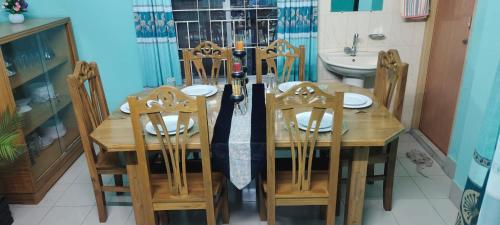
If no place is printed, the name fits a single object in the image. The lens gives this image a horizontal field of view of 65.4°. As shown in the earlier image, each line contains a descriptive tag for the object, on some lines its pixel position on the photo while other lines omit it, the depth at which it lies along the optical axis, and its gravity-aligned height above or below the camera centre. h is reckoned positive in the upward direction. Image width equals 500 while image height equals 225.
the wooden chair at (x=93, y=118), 2.24 -0.75
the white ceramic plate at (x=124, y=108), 2.36 -0.70
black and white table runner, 1.97 -0.78
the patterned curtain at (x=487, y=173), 1.34 -0.67
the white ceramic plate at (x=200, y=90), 2.62 -0.68
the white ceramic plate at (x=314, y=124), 2.03 -0.71
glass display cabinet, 2.70 -0.82
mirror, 3.25 -0.19
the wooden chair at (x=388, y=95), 2.31 -0.68
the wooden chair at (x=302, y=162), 1.81 -0.86
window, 3.41 -0.30
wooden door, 2.86 -0.67
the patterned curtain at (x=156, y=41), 3.22 -0.43
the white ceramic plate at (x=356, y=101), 2.33 -0.70
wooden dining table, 1.95 -0.74
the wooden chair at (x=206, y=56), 2.93 -0.52
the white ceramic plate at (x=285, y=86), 2.65 -0.67
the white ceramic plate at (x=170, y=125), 2.05 -0.71
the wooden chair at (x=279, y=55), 2.95 -0.53
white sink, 3.02 -0.63
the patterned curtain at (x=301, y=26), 3.21 -0.34
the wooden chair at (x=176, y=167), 1.80 -0.87
